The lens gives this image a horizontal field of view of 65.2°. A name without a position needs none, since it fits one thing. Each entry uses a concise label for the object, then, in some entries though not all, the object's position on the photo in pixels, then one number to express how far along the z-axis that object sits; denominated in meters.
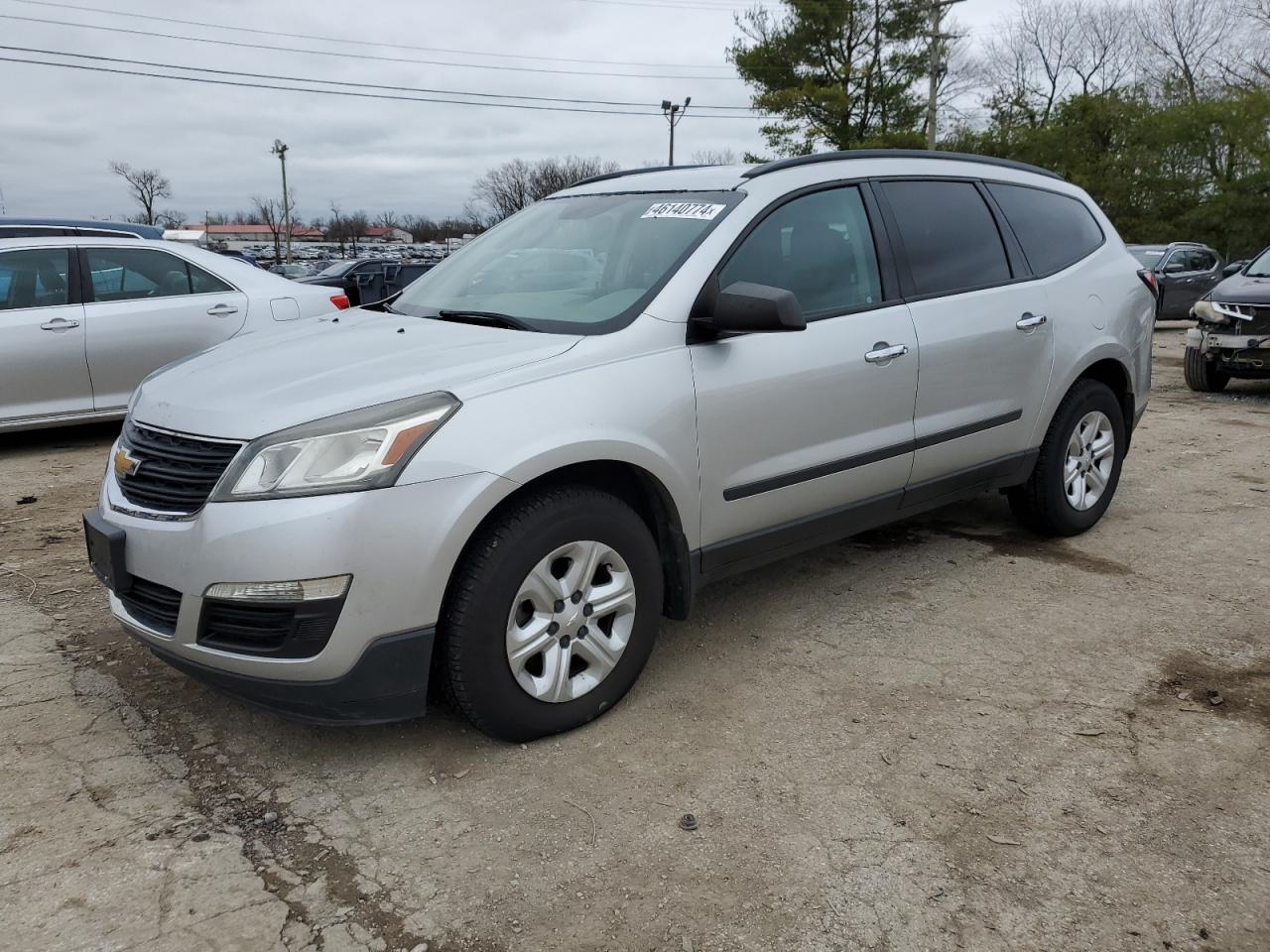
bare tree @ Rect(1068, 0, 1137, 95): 43.78
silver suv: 2.58
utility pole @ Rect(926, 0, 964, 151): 27.80
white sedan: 6.65
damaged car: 9.09
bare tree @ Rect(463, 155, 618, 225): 59.62
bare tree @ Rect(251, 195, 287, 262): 57.94
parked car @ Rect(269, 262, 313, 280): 30.27
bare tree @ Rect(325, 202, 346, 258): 84.46
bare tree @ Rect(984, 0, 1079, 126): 36.31
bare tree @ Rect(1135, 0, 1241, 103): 38.34
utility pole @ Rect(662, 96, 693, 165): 38.75
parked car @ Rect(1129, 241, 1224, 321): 16.20
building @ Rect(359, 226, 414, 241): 94.69
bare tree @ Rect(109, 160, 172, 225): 67.06
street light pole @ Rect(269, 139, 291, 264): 59.83
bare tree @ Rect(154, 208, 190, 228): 64.28
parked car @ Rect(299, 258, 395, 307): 15.01
